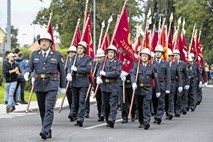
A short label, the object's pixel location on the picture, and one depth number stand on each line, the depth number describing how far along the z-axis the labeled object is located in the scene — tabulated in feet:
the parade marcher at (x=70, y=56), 55.05
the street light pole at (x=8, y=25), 77.91
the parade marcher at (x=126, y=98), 53.31
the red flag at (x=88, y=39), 61.18
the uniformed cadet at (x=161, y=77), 53.26
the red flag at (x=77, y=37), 67.31
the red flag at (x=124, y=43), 55.16
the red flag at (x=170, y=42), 71.45
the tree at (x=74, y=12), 165.07
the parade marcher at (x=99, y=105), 54.24
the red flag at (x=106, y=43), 74.45
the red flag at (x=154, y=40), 67.62
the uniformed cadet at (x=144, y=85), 47.37
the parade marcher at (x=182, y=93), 62.15
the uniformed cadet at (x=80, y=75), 49.08
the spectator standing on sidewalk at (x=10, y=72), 65.05
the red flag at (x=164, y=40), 61.91
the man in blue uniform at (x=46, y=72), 40.65
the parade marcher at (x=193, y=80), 71.92
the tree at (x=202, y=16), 189.88
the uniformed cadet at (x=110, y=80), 48.70
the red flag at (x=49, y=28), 56.06
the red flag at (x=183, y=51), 72.21
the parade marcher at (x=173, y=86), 57.16
